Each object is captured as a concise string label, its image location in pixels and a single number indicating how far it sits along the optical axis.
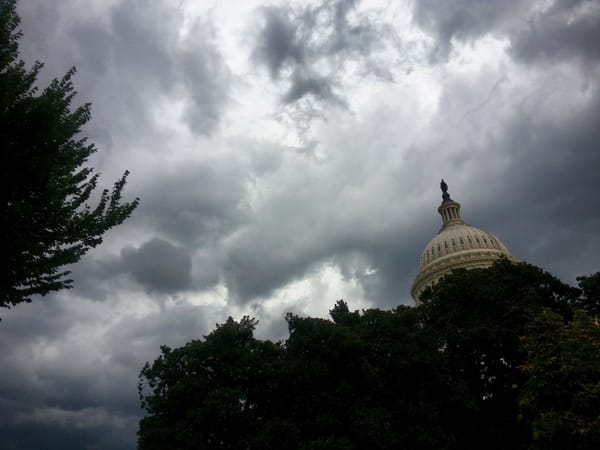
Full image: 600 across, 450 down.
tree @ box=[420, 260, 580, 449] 28.06
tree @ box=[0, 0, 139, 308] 10.26
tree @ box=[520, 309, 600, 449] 18.41
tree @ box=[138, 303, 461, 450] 21.69
